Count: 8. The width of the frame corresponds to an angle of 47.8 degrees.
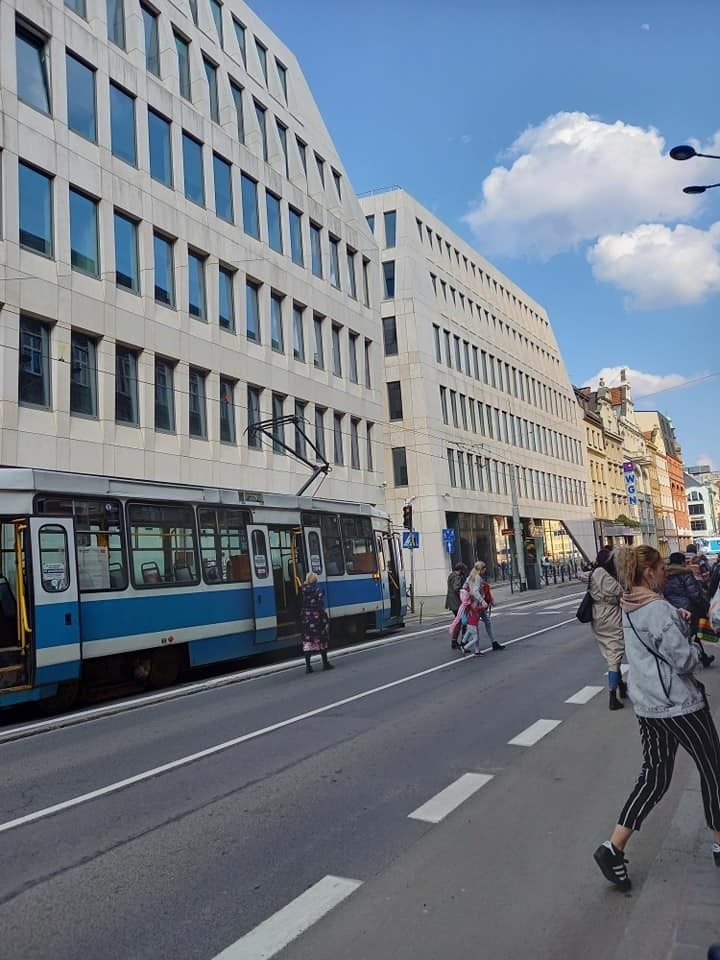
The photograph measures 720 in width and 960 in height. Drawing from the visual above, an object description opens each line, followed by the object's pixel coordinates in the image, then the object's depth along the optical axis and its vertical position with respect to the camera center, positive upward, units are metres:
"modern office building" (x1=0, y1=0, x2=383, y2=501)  19.62 +9.94
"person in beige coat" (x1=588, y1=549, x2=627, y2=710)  9.04 -0.65
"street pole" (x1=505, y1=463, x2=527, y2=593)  40.32 +1.72
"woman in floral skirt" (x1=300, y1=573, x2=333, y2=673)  13.59 -0.73
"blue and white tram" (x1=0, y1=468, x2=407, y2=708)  10.88 +0.21
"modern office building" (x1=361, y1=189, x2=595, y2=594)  43.09 +10.02
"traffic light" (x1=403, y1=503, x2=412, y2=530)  26.67 +1.81
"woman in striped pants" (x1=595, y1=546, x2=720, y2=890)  3.88 -0.77
